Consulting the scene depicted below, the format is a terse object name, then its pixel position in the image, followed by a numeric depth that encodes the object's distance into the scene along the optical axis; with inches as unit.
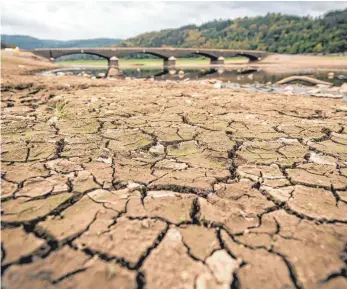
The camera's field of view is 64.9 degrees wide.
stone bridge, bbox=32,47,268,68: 1423.5
